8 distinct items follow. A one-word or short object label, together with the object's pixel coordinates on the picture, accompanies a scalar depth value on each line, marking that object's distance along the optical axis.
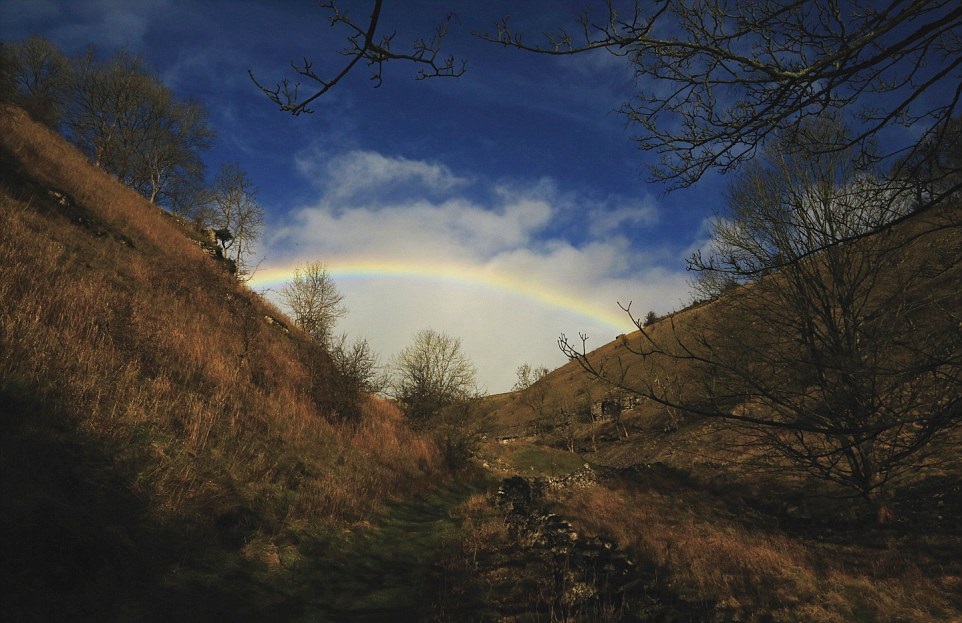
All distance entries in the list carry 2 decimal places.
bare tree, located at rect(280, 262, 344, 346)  31.22
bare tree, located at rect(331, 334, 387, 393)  14.60
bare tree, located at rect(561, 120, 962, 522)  7.24
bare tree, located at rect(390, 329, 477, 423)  24.94
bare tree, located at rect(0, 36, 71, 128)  26.05
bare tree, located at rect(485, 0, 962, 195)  1.92
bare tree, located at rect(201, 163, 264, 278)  29.64
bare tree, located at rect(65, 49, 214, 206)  26.81
